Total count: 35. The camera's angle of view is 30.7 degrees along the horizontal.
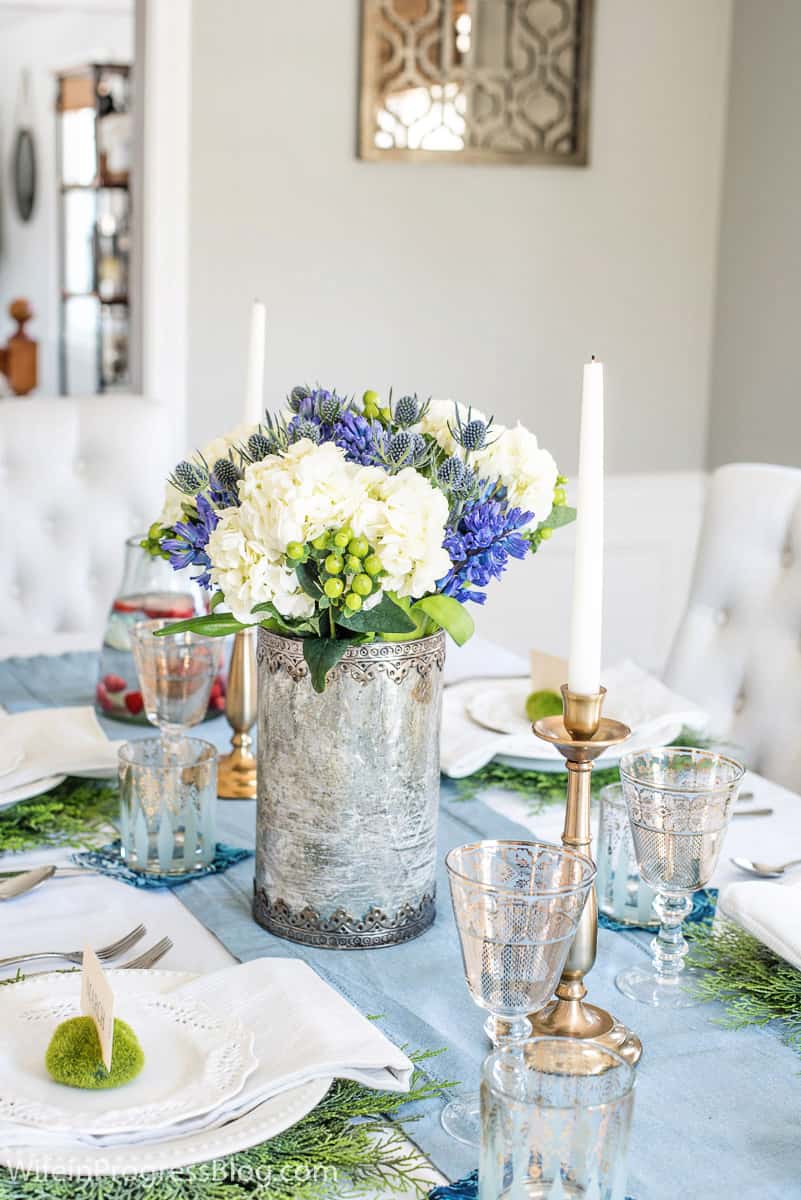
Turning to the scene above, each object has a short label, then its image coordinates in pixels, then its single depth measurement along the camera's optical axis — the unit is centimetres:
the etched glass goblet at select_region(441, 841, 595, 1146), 85
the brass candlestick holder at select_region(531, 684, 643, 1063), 92
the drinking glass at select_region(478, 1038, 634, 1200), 69
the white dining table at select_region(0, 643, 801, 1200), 112
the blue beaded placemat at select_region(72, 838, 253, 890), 123
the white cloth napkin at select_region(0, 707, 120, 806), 139
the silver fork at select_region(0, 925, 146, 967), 105
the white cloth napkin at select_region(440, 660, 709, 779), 147
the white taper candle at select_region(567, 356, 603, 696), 89
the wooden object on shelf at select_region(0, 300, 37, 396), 629
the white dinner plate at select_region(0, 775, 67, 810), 136
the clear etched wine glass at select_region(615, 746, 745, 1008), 104
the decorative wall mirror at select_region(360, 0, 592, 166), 318
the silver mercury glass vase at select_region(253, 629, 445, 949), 108
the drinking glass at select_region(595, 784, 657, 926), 119
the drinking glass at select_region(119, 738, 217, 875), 124
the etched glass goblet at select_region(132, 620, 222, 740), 139
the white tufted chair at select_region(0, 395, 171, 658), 232
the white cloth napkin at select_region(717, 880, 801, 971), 105
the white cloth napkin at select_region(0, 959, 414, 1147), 83
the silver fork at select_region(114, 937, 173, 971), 106
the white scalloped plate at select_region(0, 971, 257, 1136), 81
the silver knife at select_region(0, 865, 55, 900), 119
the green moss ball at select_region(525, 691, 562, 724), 159
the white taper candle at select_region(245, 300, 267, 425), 141
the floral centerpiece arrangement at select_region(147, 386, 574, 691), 98
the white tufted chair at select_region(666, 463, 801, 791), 192
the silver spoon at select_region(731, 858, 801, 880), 126
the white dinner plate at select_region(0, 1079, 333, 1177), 78
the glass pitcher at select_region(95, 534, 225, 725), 164
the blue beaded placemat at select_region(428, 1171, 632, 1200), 79
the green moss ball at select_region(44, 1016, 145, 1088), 85
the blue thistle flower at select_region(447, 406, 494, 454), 106
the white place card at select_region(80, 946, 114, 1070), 84
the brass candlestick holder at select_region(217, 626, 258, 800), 149
